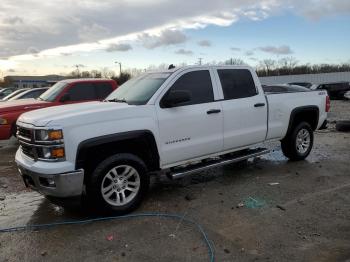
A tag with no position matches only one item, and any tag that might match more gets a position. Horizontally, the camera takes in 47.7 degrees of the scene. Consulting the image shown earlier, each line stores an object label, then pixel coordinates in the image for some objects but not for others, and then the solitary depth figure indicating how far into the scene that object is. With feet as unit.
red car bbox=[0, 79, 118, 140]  34.06
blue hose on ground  16.43
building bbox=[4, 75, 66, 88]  270.92
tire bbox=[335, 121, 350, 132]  40.37
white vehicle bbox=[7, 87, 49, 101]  46.89
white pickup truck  16.20
